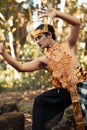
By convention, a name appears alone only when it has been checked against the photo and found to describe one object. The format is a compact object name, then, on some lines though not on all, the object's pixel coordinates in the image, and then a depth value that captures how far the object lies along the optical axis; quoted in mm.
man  4121
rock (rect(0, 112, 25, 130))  4835
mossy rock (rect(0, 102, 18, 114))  5883
